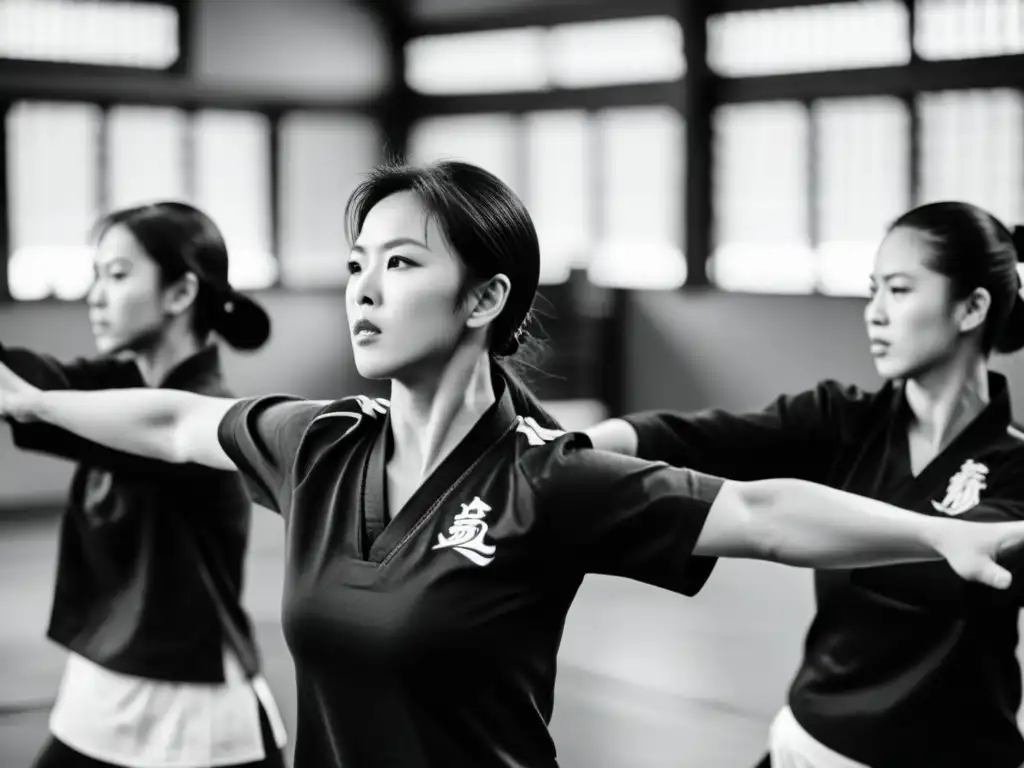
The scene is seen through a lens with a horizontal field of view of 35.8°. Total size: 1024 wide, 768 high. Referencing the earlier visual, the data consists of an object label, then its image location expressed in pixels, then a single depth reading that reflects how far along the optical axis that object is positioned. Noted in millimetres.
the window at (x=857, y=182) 8195
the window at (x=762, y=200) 8766
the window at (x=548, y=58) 9289
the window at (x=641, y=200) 9438
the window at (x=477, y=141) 10281
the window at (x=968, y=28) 7566
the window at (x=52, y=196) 8648
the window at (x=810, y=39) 8086
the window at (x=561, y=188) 9914
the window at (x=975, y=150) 7645
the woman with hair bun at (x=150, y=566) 2760
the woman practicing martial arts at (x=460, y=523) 1666
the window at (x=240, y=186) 9742
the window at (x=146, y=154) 9188
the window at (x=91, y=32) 8602
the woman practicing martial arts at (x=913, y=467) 2471
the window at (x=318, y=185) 10312
